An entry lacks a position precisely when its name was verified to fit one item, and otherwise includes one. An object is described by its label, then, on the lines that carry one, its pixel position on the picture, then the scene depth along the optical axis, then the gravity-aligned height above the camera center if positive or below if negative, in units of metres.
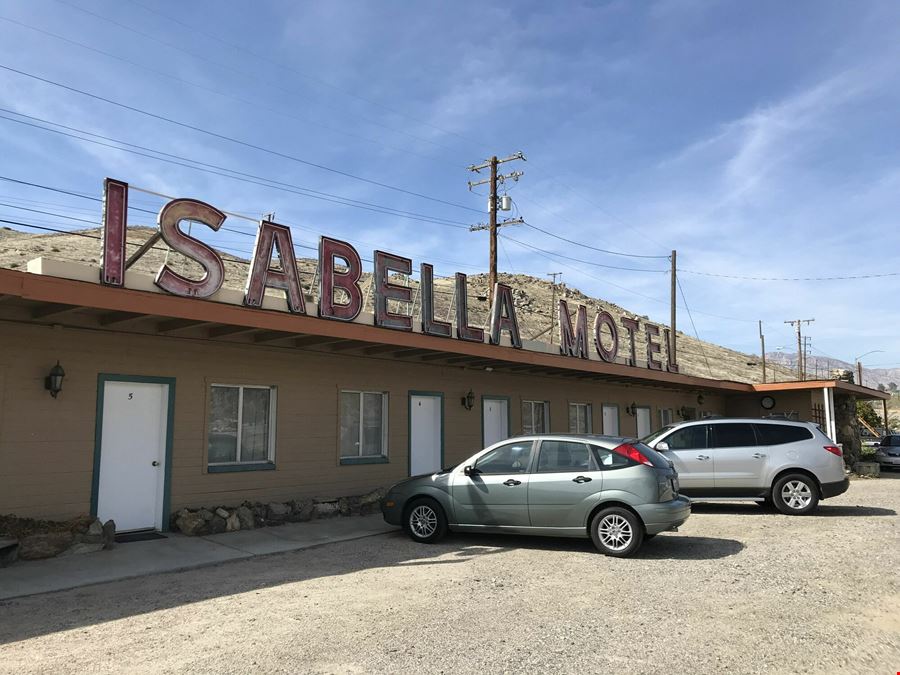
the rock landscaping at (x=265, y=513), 9.84 -1.33
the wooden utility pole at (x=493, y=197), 23.83 +8.24
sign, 8.80 +2.51
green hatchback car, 8.39 -0.86
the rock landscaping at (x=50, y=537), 7.80 -1.27
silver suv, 12.25 -0.66
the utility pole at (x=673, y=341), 26.33 +3.68
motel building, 8.69 +0.82
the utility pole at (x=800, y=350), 57.18 +7.08
